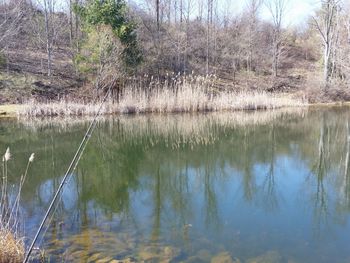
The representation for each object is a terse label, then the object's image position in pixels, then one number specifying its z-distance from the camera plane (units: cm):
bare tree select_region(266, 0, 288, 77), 2272
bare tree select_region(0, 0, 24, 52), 1727
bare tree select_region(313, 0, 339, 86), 2003
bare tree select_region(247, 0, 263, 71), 2399
